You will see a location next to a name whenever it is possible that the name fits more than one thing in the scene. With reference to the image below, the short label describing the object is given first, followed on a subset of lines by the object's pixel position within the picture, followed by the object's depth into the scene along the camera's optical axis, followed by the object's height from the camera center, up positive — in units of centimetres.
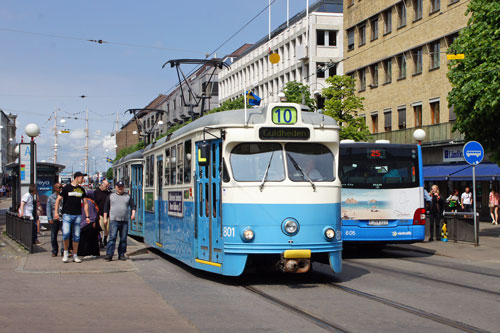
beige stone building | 4203 +849
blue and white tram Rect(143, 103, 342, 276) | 1179 +17
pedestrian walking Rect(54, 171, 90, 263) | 1531 -11
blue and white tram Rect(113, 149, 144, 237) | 2232 +62
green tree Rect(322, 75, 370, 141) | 3806 +462
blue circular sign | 2109 +121
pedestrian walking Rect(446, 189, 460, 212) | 3346 -18
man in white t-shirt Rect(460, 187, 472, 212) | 3541 -18
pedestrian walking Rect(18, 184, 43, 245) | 2144 -3
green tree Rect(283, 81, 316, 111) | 4444 +621
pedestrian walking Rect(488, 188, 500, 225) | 3444 -29
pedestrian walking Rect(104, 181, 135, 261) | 1573 -28
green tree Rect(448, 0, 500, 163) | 2500 +398
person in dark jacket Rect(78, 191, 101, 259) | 1639 -68
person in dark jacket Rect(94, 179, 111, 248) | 1809 +18
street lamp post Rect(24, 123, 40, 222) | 1908 +93
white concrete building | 6309 +1304
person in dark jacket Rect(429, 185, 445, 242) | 2309 -50
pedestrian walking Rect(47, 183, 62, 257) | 1684 -41
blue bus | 1809 +12
